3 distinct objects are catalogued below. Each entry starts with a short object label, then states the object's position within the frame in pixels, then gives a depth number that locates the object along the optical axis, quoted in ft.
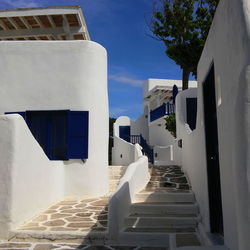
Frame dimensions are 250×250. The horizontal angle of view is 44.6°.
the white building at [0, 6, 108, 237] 30.76
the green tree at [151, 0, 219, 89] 55.67
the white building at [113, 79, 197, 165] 67.36
